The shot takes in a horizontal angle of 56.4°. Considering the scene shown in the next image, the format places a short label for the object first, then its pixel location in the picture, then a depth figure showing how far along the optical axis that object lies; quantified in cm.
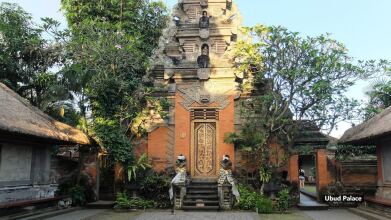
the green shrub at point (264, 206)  1255
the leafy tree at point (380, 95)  1616
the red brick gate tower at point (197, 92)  1505
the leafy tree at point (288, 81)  1292
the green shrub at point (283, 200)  1296
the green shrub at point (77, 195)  1377
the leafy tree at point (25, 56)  1664
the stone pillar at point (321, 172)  1470
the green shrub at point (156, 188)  1380
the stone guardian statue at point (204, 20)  1659
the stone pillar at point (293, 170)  1455
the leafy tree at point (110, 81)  1395
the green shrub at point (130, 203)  1325
